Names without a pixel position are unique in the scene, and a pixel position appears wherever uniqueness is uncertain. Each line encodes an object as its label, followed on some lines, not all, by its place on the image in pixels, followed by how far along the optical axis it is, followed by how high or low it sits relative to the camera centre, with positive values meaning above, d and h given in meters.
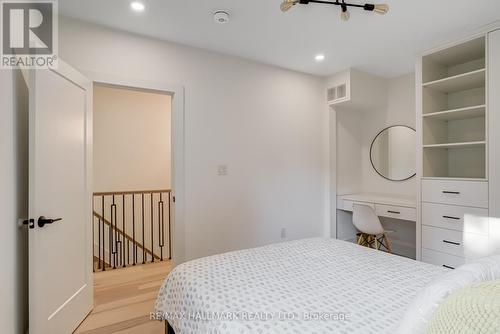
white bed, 0.97 -0.57
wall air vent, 3.44 +1.01
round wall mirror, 3.51 +0.20
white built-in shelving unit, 2.29 +0.15
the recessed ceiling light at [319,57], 2.95 +1.29
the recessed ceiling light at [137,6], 1.99 +1.27
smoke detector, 2.10 +1.26
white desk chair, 2.88 -0.62
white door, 1.56 -0.23
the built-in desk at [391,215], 3.03 -0.60
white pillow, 0.76 -0.40
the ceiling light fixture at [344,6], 1.59 +1.03
